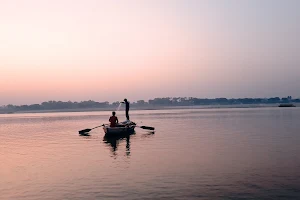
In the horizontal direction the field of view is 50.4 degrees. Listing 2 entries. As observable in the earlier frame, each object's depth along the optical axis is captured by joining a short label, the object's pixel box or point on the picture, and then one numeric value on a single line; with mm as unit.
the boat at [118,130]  31469
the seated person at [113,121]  31891
